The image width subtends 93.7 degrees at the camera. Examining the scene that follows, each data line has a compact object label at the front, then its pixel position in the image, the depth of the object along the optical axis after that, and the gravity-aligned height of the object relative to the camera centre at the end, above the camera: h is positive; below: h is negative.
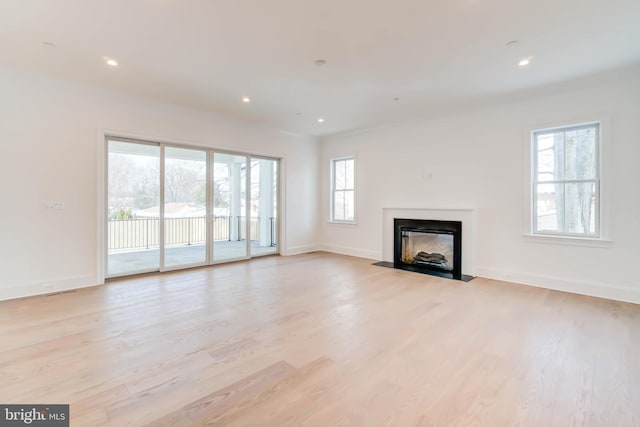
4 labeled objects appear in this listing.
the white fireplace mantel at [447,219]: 5.11 -0.16
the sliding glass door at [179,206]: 4.86 +0.12
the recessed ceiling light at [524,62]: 3.37 +1.73
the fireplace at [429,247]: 5.26 -0.64
